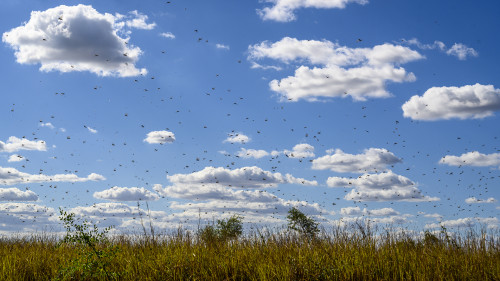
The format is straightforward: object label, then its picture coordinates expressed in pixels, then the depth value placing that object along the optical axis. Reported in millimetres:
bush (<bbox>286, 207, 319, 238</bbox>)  58681
